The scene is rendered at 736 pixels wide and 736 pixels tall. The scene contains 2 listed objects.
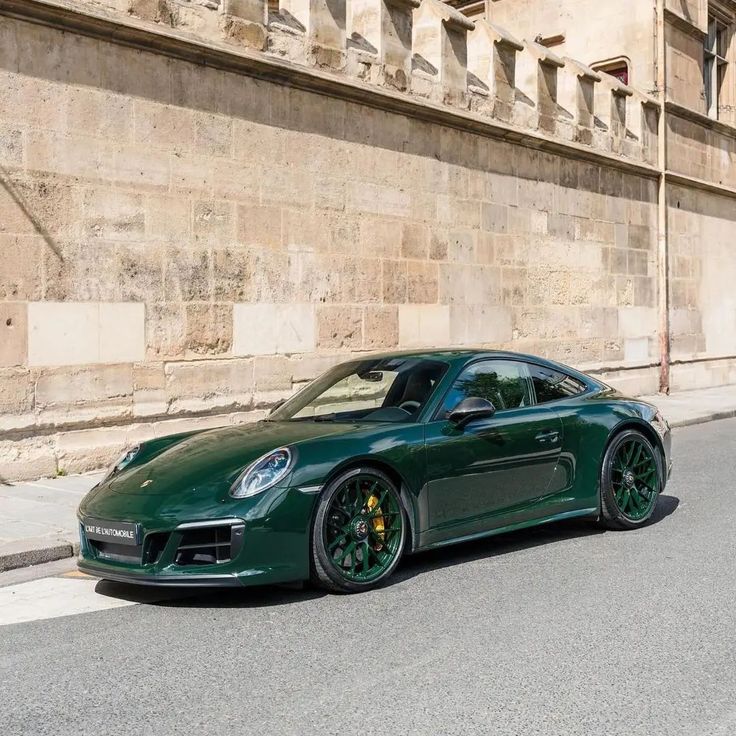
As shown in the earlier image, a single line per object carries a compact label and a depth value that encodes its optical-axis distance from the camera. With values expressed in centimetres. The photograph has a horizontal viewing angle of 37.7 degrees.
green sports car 542
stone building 985
